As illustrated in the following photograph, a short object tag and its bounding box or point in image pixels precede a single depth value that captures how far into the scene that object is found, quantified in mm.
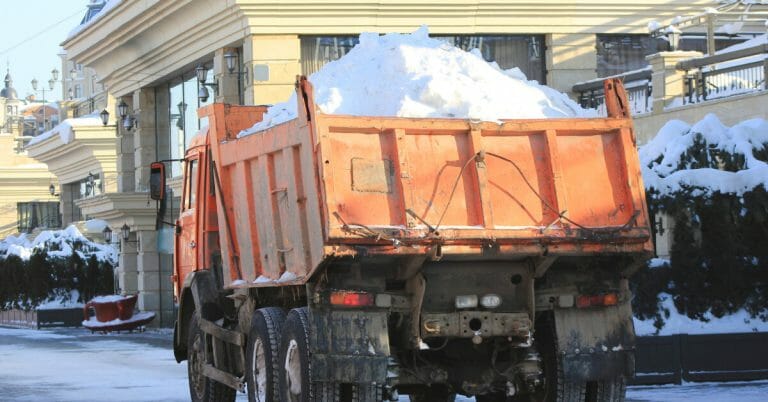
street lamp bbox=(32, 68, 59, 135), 128175
